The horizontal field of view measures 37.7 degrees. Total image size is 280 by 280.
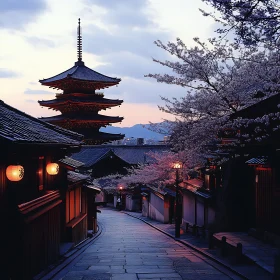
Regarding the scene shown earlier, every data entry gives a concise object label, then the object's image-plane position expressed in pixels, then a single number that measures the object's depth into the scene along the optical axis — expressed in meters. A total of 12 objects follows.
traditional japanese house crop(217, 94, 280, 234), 14.12
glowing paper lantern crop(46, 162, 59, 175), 14.20
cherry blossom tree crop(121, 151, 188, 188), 27.10
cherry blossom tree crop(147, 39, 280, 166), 15.34
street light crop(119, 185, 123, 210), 47.12
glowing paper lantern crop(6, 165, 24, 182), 9.59
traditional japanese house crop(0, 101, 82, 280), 9.73
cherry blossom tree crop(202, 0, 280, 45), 8.37
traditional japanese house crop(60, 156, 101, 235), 18.89
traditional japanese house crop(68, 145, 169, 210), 50.47
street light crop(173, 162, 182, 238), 23.21
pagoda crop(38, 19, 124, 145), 43.97
